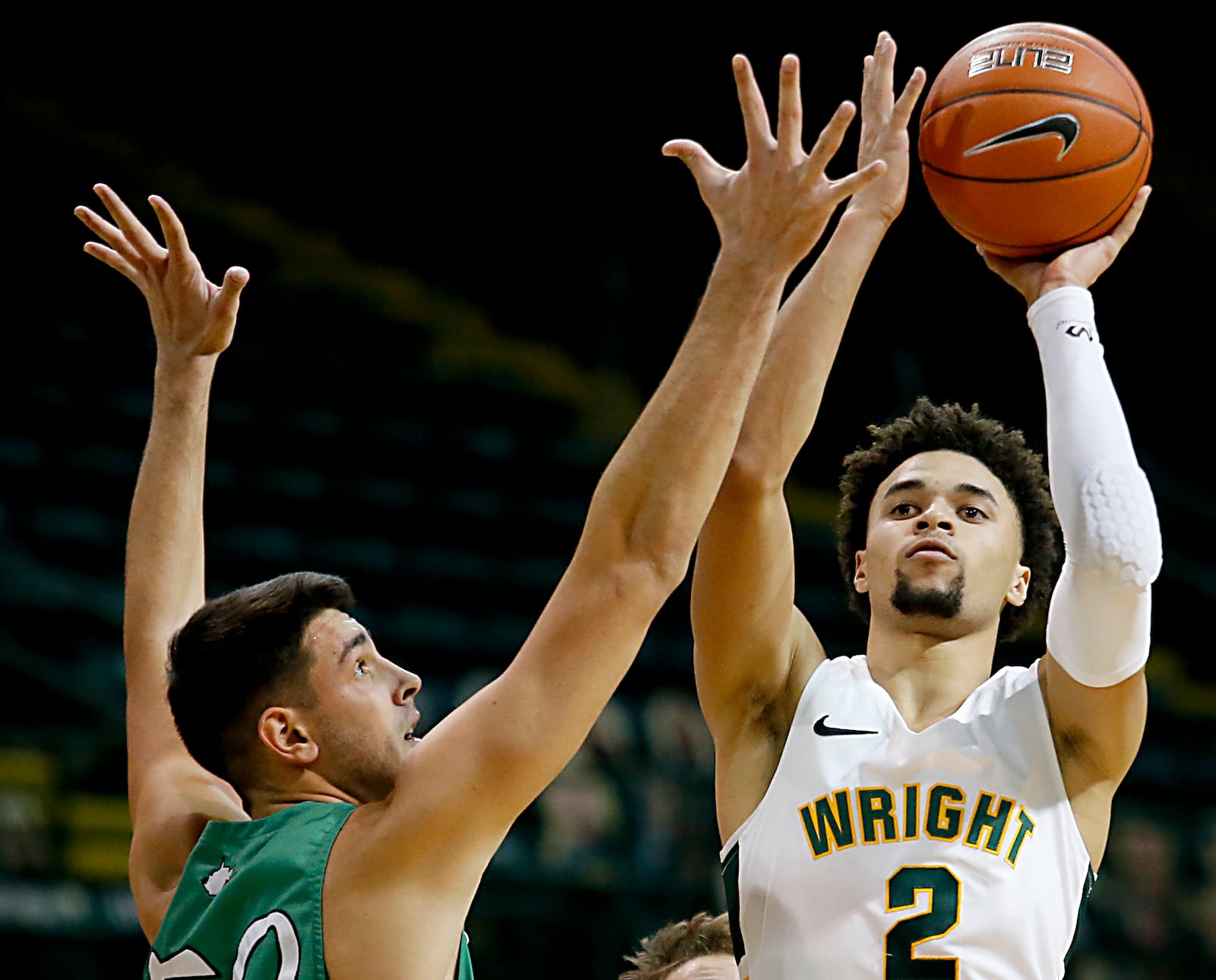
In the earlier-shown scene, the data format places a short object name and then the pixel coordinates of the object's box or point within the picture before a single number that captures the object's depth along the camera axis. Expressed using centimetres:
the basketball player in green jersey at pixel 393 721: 462
